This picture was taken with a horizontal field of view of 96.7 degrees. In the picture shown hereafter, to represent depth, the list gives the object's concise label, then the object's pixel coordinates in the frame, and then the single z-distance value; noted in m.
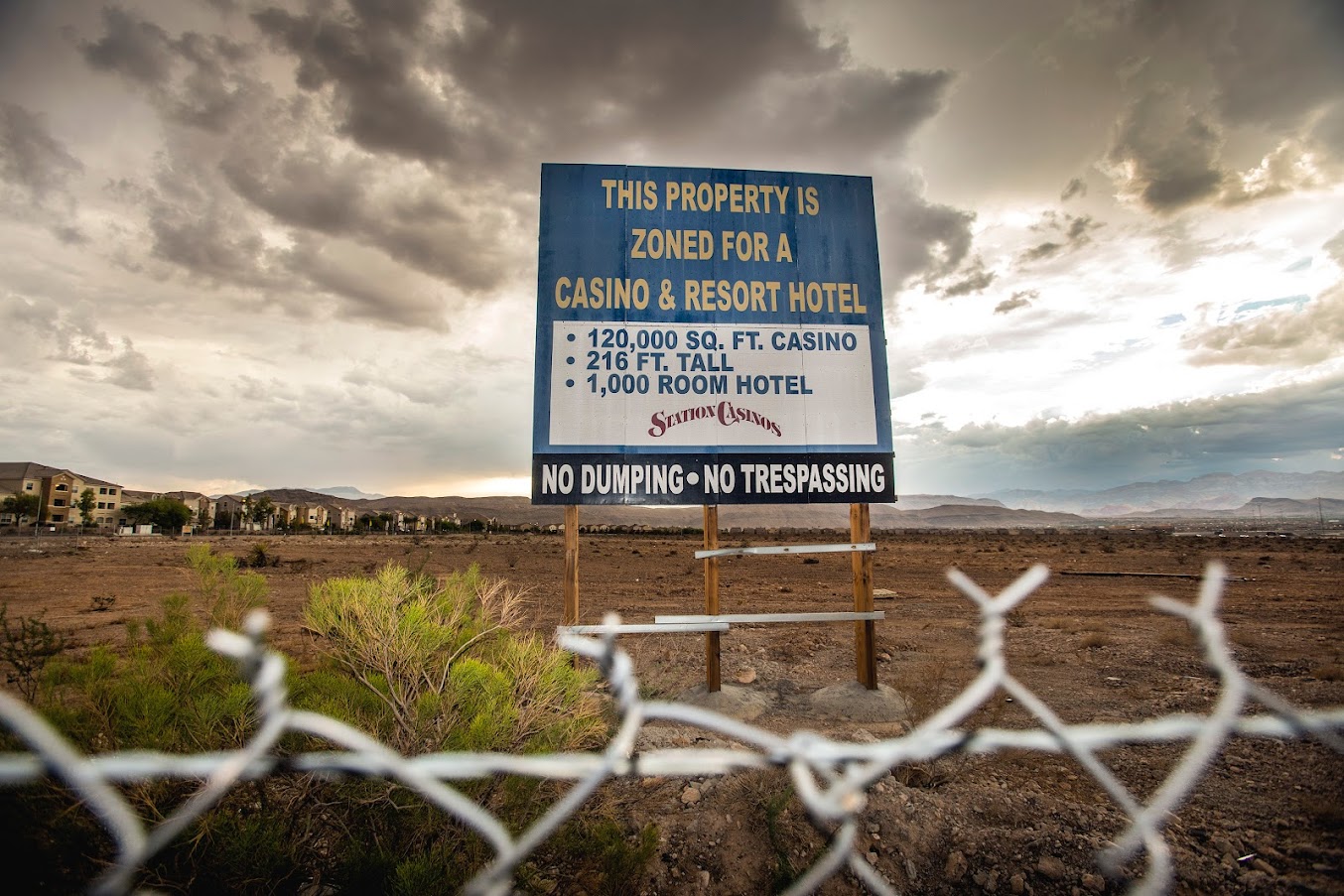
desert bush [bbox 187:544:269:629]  3.95
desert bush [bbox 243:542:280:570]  24.66
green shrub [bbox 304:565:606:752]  3.00
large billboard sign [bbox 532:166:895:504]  6.60
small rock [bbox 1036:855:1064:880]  3.36
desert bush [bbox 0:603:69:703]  3.76
